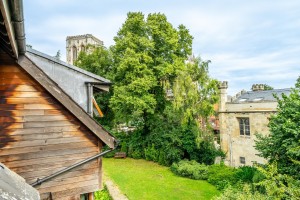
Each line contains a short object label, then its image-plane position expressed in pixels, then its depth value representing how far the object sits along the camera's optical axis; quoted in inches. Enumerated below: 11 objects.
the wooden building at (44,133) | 187.6
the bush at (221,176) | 605.4
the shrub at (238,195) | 364.6
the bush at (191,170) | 686.5
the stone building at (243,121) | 759.7
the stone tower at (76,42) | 2205.8
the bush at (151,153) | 890.9
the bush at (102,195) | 483.3
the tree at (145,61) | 840.3
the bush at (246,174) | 587.5
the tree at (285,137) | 393.1
